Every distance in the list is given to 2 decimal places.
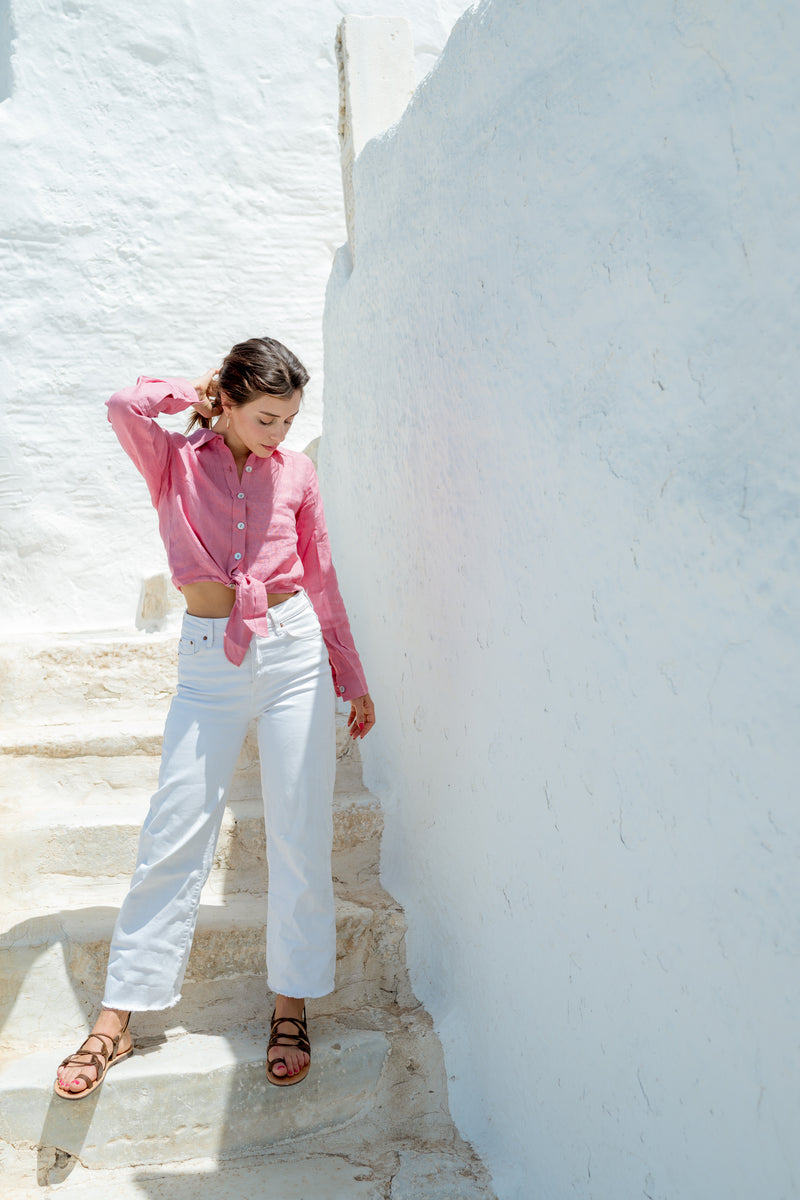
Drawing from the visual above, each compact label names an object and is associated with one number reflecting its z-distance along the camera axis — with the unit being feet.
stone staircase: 7.04
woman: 7.23
